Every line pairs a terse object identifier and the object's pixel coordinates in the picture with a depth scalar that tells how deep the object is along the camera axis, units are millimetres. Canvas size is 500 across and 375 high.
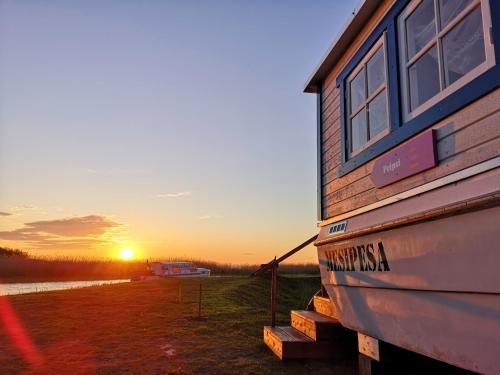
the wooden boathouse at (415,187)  2748
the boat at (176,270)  39625
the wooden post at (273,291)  6656
